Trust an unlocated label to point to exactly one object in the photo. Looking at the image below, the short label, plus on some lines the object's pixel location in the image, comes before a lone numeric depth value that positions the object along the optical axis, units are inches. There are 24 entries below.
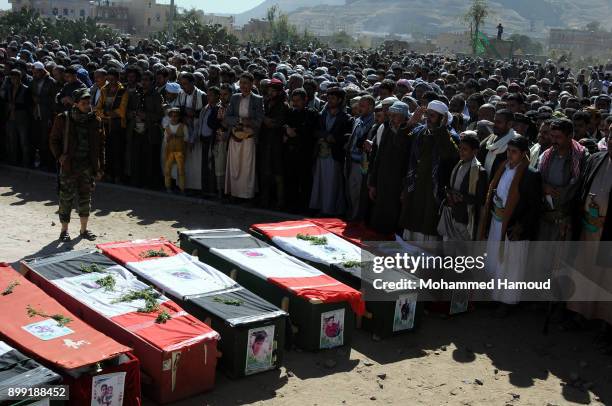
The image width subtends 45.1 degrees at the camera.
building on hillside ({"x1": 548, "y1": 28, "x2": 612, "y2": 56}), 4074.8
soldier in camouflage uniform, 324.2
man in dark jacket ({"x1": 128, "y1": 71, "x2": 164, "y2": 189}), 429.1
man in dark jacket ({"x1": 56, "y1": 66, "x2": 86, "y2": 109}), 436.5
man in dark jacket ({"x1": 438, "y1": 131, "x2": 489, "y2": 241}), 277.9
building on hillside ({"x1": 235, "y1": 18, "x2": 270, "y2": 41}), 2792.8
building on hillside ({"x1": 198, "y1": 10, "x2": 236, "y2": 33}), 3626.5
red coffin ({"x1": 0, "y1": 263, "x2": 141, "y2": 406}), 179.6
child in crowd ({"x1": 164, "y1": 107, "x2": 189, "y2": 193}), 416.8
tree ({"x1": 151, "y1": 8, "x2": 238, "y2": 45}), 1333.7
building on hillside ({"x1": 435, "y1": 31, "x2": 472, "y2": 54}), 3386.3
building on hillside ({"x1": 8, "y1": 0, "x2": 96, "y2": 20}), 3531.0
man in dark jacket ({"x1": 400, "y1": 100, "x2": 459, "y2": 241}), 293.0
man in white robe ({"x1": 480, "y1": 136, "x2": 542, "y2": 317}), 265.1
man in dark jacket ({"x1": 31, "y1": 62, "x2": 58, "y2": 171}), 463.8
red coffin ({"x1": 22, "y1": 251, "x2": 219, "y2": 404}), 199.3
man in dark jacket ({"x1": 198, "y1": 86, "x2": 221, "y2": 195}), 409.7
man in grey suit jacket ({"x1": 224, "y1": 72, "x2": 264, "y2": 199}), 393.1
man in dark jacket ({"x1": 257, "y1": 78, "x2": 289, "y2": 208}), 390.0
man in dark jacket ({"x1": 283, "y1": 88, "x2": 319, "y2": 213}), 385.4
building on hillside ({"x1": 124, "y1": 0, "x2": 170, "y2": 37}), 3300.7
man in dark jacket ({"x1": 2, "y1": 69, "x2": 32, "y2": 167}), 467.8
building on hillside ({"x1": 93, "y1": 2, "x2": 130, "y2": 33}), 3204.5
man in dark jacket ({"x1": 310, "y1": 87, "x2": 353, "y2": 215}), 372.8
